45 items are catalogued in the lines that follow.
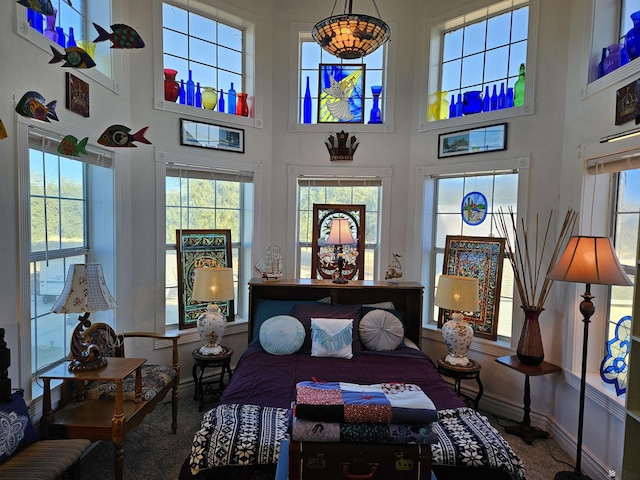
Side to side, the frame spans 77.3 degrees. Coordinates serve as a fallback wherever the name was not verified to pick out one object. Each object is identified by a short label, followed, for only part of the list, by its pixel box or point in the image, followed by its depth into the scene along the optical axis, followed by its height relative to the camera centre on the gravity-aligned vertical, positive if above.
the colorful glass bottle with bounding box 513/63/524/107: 3.63 +1.25
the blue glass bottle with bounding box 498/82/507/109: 3.78 +1.22
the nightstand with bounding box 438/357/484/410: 3.39 -1.24
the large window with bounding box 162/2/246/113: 3.88 +1.74
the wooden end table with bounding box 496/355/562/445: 3.13 -1.38
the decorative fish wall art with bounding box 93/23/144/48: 2.63 +1.19
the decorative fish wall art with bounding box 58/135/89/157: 2.64 +0.46
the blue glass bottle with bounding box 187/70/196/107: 3.98 +1.26
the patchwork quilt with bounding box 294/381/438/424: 1.26 -0.59
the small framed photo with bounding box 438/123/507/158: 3.70 +0.83
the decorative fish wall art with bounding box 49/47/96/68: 2.53 +1.00
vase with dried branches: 3.19 -0.31
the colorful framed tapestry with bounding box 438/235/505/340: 3.84 -0.43
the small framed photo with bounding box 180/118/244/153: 3.88 +0.84
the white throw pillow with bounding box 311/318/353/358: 3.35 -0.98
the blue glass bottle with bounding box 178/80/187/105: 3.96 +1.23
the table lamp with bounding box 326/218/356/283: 3.72 -0.11
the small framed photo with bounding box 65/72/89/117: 2.73 +0.85
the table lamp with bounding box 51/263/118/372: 2.52 -0.55
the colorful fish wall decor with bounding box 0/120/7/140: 2.13 +0.44
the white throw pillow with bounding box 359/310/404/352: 3.51 -0.96
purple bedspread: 2.62 -1.13
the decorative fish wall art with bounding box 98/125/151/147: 2.97 +0.60
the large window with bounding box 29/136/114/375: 2.64 -0.09
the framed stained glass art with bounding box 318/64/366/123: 4.45 +1.45
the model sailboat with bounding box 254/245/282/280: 3.98 -0.46
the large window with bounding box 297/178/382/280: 4.51 +0.19
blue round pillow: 3.38 -0.98
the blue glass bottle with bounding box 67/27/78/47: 2.89 +1.27
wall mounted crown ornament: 4.30 +0.82
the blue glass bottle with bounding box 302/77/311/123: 4.49 +1.28
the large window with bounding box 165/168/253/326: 3.95 +0.10
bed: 2.04 -1.13
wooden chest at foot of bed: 1.22 -0.73
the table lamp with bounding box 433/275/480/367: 3.40 -0.69
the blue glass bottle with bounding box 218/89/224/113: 4.21 +1.23
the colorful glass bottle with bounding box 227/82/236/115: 4.24 +1.26
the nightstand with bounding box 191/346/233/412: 3.58 -1.45
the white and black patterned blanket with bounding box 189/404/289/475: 2.03 -1.15
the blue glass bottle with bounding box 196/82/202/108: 4.04 +1.23
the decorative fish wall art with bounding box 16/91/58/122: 2.30 +0.64
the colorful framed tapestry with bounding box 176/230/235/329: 4.00 -0.41
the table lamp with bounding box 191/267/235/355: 3.59 -0.69
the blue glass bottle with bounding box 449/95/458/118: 4.11 +1.21
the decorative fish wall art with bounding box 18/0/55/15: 2.20 +1.18
